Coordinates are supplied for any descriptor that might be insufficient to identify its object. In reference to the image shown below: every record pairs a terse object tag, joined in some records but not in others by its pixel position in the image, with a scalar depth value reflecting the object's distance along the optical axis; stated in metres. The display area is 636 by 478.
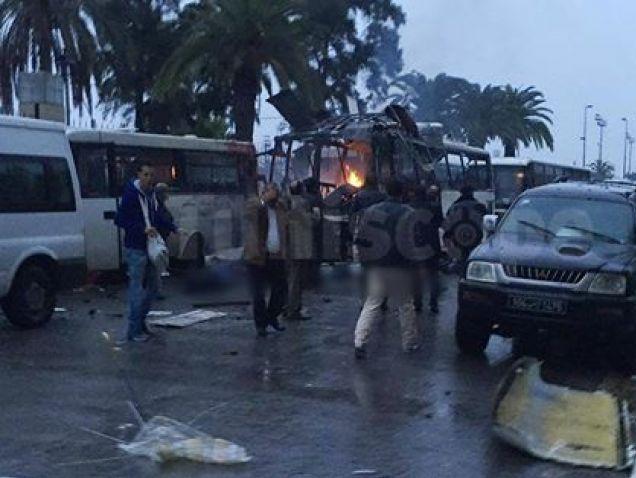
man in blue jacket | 10.03
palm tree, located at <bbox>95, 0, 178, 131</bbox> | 36.38
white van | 10.52
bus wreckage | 16.84
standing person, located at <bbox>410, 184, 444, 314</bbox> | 10.95
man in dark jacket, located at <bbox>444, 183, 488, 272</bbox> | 16.38
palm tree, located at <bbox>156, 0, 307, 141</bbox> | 28.56
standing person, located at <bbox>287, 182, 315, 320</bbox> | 11.88
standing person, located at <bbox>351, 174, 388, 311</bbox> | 12.52
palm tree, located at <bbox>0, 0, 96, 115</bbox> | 27.94
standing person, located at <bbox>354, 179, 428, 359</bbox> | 9.44
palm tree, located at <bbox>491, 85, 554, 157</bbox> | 56.91
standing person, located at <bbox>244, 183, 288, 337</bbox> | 10.62
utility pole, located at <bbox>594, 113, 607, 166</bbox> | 87.06
